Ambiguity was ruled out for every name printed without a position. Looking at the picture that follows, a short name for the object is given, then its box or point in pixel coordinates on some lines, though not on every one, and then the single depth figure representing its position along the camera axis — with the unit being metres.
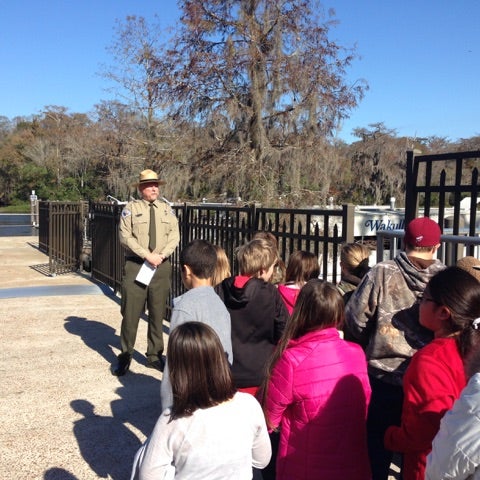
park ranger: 5.80
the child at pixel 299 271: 3.62
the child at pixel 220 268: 3.46
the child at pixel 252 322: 3.29
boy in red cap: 2.95
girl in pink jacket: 2.50
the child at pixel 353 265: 3.77
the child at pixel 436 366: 2.16
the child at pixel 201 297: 3.03
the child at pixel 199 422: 2.03
